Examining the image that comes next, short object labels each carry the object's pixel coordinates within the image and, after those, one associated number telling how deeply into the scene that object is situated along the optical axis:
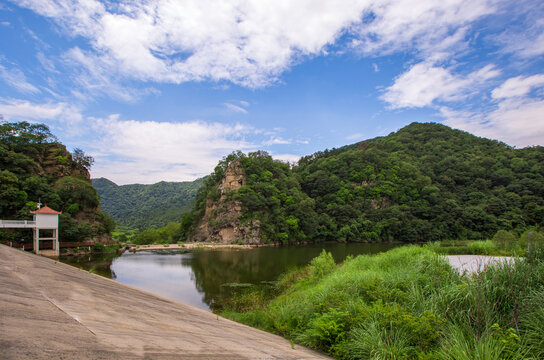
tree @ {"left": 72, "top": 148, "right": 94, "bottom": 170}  40.81
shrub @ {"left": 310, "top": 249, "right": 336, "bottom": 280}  14.19
